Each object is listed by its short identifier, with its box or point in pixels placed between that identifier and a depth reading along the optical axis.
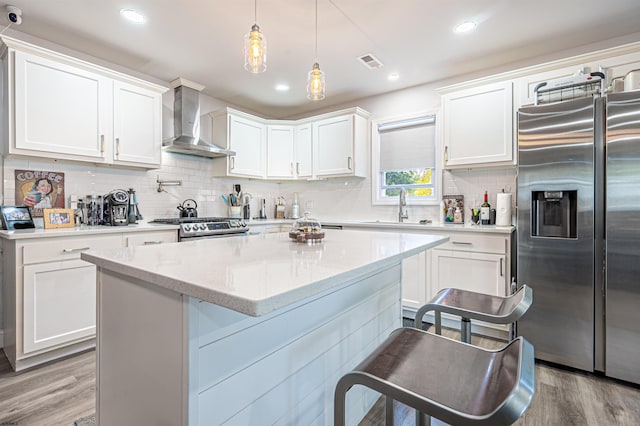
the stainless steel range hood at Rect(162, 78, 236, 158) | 3.45
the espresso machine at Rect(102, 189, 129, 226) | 2.76
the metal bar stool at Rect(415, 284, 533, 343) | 1.20
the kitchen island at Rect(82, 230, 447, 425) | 0.79
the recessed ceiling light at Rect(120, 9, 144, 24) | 2.27
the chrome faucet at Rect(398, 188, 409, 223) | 3.58
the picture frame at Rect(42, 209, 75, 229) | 2.46
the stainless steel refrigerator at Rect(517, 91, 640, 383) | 1.97
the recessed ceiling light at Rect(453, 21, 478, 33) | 2.40
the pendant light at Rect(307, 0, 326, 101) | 1.95
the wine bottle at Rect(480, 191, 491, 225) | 2.99
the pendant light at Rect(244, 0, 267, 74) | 1.65
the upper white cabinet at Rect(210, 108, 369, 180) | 3.84
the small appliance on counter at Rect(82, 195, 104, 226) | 2.81
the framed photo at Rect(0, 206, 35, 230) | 2.30
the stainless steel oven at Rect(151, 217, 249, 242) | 2.95
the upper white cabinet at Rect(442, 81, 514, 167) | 2.81
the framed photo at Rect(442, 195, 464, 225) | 3.25
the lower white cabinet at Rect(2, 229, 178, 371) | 2.09
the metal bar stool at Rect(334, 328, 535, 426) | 0.64
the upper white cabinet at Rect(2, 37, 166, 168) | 2.28
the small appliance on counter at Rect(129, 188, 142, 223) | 2.97
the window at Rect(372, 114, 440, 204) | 3.55
